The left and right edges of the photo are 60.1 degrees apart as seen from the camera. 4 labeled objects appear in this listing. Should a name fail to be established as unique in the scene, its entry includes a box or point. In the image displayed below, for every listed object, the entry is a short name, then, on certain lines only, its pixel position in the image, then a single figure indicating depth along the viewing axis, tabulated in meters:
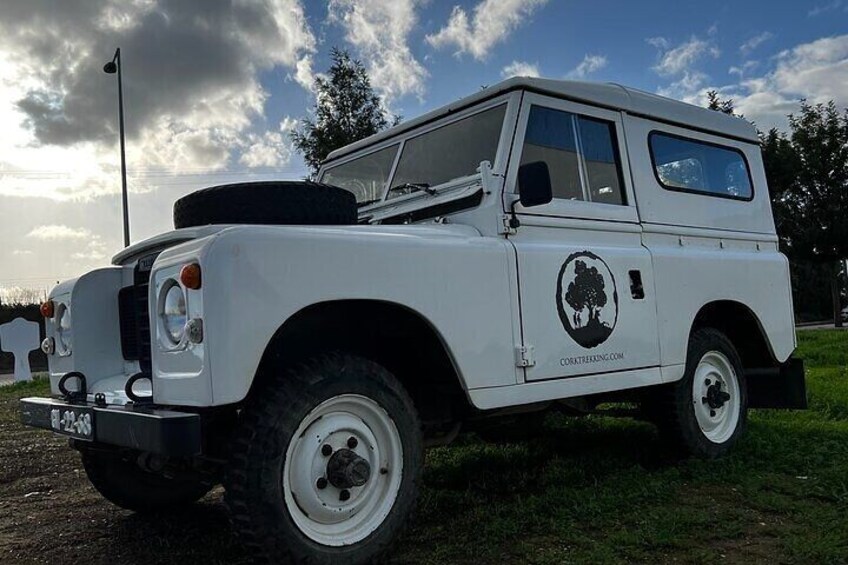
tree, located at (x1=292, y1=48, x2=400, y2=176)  12.55
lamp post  16.52
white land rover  2.83
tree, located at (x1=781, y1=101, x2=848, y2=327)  21.39
